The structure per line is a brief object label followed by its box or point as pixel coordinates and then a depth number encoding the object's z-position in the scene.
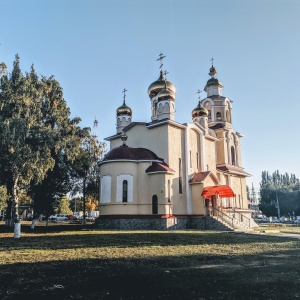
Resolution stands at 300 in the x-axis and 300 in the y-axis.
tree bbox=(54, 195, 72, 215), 53.47
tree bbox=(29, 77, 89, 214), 23.17
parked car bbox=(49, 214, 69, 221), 49.37
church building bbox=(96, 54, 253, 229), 22.77
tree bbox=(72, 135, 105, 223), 31.31
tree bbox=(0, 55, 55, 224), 16.39
